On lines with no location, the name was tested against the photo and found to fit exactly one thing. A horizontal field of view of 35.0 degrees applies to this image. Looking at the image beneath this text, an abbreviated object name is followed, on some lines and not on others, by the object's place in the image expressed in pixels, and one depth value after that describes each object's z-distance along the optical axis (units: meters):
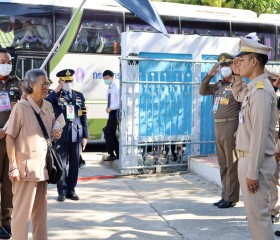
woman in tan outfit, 3.81
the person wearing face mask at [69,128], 6.04
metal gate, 7.76
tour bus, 10.52
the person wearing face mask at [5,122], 4.59
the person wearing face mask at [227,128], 5.66
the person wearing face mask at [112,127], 8.85
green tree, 17.92
